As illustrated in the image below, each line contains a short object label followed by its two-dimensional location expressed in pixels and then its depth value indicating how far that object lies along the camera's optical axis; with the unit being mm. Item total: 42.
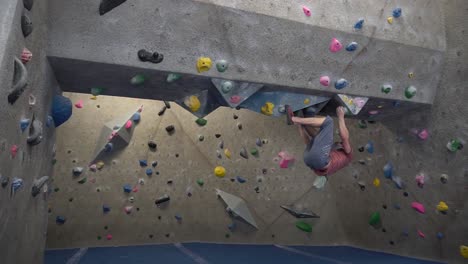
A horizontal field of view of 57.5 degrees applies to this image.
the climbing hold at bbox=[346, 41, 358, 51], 3126
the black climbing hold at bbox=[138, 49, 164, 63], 2455
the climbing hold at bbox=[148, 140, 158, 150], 5173
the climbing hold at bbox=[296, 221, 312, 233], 5465
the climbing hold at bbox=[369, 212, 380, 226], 4863
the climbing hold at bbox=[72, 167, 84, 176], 4887
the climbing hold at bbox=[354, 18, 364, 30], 3133
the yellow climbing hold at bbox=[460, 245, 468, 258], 3723
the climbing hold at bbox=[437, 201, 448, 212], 3814
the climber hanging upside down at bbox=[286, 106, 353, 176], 3113
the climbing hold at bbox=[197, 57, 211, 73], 2645
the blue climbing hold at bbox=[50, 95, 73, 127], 2578
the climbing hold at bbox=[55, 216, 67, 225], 4891
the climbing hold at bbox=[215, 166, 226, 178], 5297
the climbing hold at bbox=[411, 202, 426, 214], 4094
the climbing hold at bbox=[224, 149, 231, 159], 5266
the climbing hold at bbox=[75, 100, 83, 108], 4961
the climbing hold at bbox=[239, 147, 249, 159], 5215
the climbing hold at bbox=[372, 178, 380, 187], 4631
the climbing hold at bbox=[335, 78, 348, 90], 3184
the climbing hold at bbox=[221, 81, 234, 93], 2787
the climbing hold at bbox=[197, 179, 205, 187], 5410
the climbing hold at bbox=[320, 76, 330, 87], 3115
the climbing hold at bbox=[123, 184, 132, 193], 5113
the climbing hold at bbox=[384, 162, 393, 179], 4336
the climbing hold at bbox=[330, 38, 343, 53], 3070
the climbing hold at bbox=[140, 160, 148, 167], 5160
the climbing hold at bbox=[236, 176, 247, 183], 5387
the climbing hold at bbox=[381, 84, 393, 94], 3391
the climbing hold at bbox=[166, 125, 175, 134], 5270
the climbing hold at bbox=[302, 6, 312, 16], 2955
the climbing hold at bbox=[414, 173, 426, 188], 3945
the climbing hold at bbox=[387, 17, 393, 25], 3303
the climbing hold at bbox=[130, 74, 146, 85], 2619
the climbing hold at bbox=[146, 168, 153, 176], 5199
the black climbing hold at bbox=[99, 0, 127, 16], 2283
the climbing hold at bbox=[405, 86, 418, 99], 3531
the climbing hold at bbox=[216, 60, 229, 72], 2711
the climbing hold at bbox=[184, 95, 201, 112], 2975
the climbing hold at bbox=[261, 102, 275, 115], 3092
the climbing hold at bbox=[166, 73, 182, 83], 2615
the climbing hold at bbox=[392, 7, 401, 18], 3324
